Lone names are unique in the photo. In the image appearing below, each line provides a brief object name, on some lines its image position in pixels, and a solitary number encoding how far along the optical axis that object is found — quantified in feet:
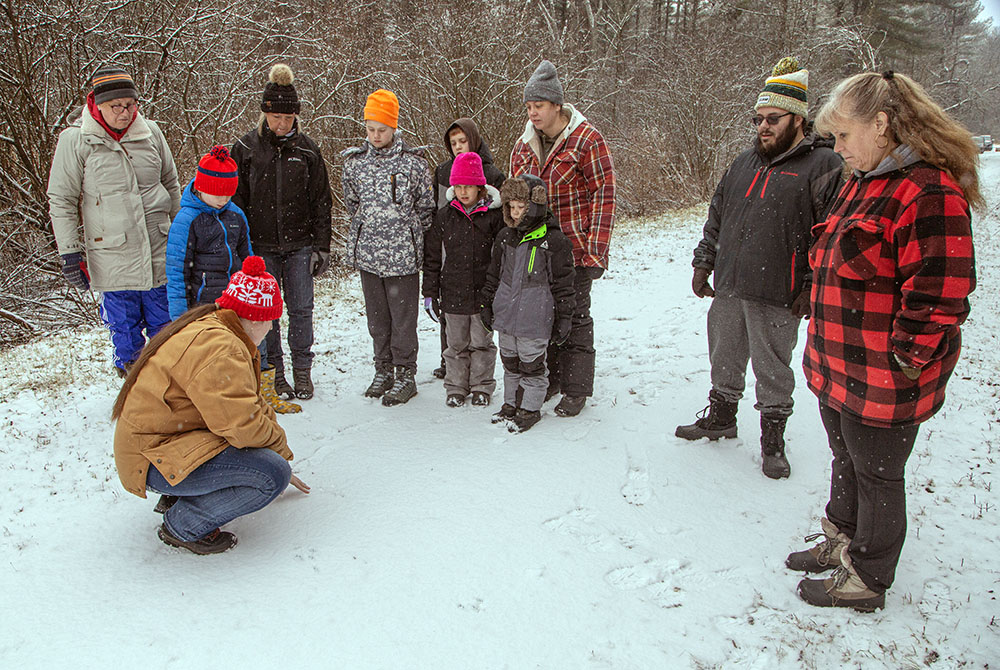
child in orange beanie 14.85
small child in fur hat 13.02
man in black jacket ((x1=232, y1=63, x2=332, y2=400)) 14.51
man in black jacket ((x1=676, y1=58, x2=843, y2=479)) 10.89
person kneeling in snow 8.84
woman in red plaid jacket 7.28
